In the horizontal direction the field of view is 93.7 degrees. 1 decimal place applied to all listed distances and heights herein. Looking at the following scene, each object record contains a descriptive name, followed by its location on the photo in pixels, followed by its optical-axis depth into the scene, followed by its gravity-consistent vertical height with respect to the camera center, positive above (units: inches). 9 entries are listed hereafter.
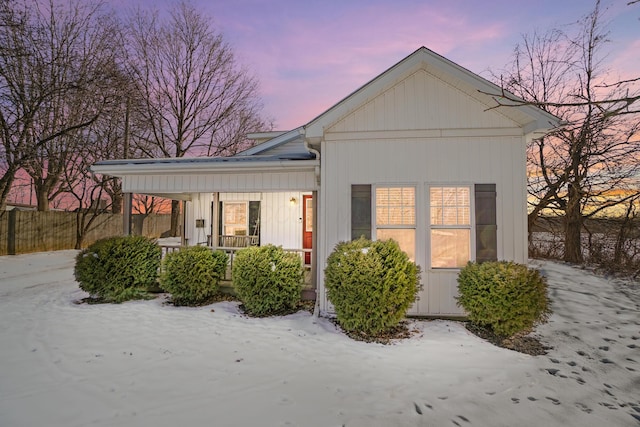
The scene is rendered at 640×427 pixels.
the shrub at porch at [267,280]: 225.8 -42.2
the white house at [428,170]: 210.7 +40.6
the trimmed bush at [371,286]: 180.2 -37.2
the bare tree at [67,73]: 522.6 +268.6
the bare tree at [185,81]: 684.1 +347.0
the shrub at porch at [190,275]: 246.2 -42.6
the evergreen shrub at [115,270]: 250.1 -39.1
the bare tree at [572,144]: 371.6 +111.5
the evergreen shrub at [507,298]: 174.6 -42.5
